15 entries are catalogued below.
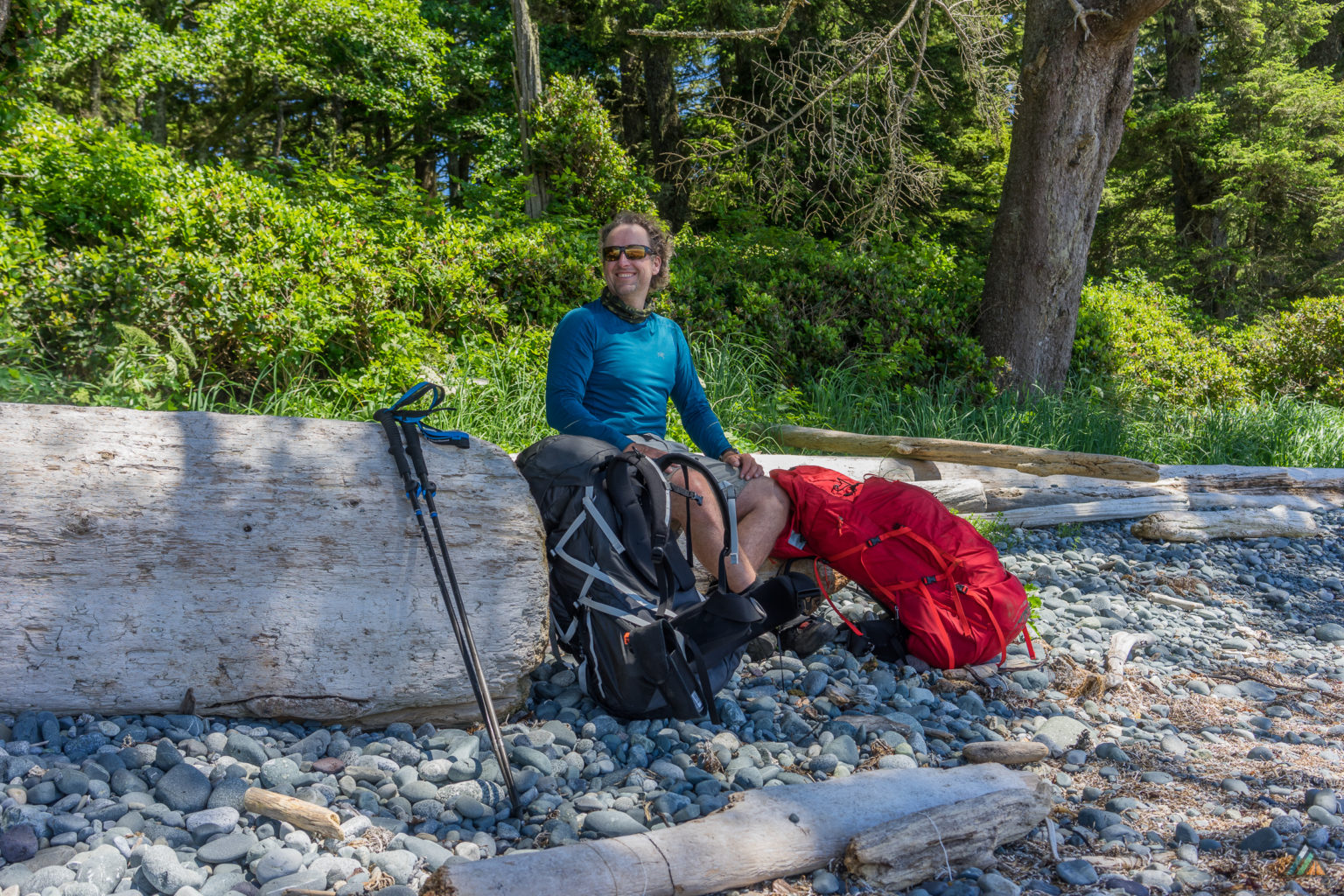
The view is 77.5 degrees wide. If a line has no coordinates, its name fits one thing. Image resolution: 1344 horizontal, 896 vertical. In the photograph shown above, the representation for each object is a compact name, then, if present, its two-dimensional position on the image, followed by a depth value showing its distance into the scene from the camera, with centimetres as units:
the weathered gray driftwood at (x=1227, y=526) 545
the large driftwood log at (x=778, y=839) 173
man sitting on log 353
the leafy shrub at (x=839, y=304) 727
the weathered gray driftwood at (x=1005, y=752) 266
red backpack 333
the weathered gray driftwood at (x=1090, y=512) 550
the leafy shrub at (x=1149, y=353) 876
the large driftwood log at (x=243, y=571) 237
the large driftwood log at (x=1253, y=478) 613
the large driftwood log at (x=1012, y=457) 562
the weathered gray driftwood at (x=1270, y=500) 598
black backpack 274
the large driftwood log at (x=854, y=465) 488
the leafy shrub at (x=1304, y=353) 962
